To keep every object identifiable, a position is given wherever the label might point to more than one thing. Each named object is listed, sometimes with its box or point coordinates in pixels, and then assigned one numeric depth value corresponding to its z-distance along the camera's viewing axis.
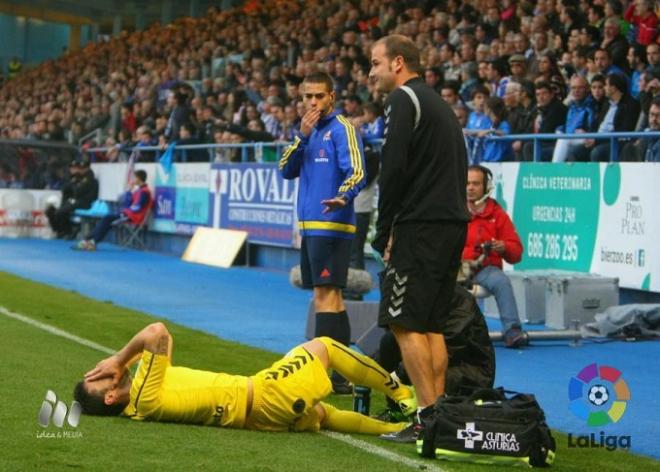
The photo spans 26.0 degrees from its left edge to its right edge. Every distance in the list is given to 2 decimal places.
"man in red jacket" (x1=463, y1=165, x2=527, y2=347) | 12.83
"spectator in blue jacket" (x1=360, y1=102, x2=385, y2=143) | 18.13
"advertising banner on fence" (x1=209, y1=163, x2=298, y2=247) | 21.48
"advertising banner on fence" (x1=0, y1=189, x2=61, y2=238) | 31.08
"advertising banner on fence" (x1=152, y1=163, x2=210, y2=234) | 24.88
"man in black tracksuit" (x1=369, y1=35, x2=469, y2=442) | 7.45
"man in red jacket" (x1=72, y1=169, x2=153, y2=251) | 27.20
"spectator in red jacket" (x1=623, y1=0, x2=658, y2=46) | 17.73
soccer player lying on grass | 7.52
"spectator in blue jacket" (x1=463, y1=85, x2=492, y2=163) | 16.86
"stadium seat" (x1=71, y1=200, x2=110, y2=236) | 29.94
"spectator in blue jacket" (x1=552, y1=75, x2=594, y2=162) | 15.92
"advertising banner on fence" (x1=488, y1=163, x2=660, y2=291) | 14.10
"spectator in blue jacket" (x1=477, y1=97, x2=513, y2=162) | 16.64
